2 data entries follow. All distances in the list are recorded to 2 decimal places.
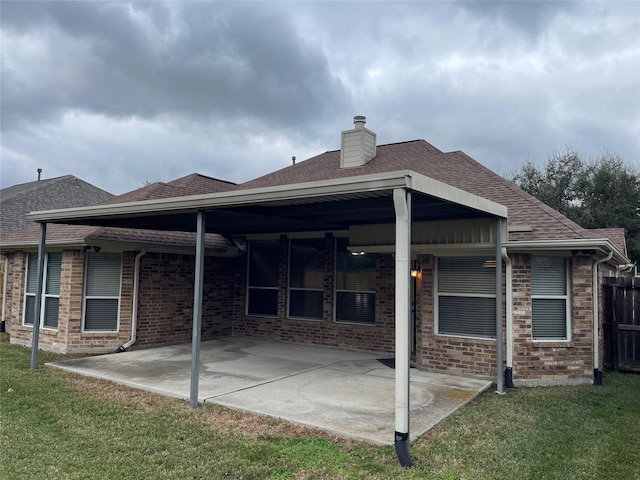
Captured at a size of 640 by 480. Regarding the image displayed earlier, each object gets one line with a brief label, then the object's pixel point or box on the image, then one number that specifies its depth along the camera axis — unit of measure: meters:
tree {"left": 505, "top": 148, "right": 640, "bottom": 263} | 21.19
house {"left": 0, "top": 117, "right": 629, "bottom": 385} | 5.94
